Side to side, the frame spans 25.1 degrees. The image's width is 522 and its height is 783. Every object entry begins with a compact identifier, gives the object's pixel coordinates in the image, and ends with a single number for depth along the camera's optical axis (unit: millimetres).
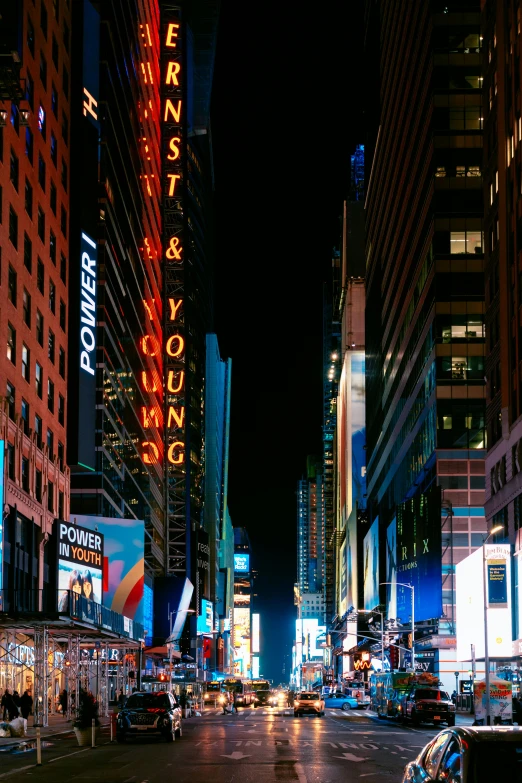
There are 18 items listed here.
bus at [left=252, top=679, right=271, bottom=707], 114188
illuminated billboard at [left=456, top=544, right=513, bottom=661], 71250
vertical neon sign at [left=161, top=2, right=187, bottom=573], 139125
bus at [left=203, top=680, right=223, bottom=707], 120312
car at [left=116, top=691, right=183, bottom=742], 41000
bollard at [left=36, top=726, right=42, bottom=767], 29728
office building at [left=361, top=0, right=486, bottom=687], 104250
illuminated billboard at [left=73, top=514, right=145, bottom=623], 94312
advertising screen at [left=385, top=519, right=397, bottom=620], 131250
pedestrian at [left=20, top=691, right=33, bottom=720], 52281
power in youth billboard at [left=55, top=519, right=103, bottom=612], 66062
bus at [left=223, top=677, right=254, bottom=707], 102131
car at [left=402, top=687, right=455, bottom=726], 57594
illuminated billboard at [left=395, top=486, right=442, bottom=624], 104188
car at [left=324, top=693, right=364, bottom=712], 101750
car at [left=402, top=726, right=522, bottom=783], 11055
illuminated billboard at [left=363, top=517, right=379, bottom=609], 156125
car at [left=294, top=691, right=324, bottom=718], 75312
